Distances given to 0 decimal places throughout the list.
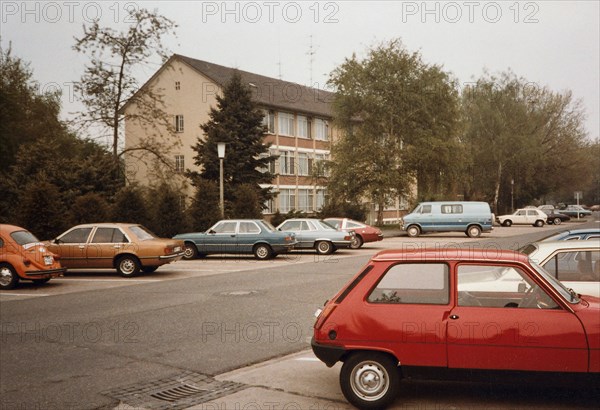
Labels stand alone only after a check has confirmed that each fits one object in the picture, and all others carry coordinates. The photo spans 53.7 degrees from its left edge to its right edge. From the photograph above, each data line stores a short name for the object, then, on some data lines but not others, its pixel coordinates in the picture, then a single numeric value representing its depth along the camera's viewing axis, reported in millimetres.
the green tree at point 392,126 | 44469
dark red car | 28262
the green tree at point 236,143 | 39219
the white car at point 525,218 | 53091
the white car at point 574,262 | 7614
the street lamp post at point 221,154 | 26438
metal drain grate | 5828
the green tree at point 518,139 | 61406
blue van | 36781
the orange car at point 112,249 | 17297
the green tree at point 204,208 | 31688
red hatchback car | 5203
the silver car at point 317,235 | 25281
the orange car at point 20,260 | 14703
